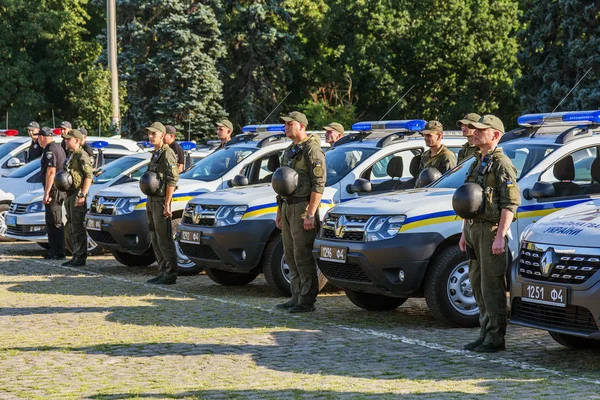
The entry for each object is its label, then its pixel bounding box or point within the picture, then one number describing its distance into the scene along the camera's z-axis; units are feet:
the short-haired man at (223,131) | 55.42
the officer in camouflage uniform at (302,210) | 35.81
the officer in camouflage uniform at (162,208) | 43.19
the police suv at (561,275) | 24.80
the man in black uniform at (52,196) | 53.11
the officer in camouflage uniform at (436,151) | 40.14
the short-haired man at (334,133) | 49.47
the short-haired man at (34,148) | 66.69
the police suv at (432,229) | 32.09
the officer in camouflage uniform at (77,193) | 50.72
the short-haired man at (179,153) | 52.94
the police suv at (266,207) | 39.52
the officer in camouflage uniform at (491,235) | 27.84
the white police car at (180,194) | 47.03
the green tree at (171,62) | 128.67
